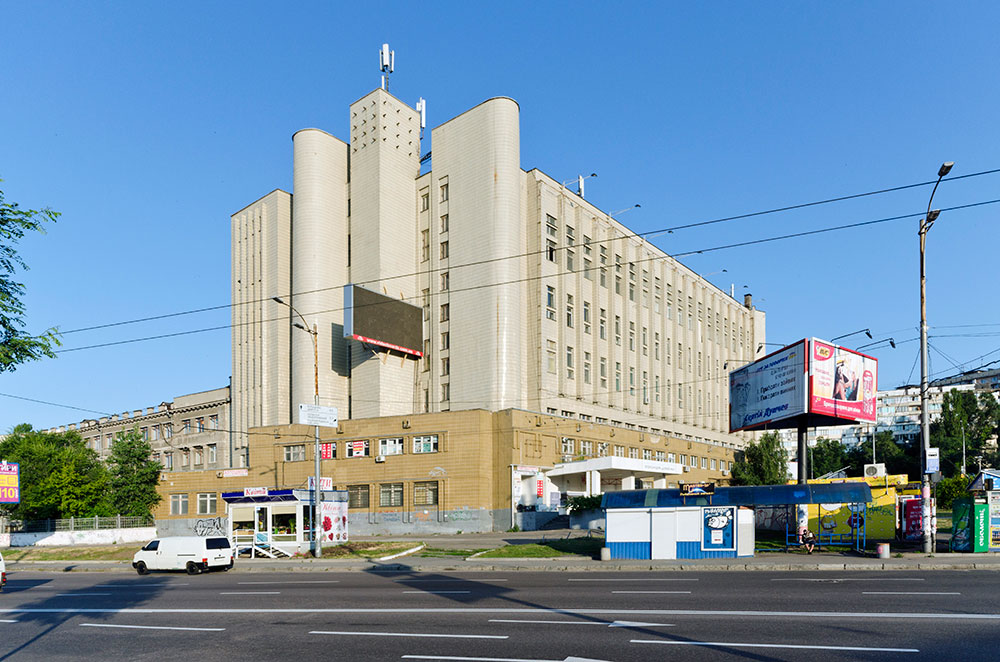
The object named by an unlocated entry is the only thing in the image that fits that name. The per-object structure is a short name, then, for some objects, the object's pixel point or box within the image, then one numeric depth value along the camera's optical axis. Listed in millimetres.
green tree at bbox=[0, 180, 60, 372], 21016
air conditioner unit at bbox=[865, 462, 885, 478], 45750
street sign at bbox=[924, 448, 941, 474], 27953
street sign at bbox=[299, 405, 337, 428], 37156
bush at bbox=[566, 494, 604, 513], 46250
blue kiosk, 28500
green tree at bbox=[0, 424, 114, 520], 63031
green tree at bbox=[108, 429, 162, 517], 67500
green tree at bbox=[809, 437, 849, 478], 128500
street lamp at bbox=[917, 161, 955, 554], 28047
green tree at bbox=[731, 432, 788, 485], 78125
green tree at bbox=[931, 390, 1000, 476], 110156
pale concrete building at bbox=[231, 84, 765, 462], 60062
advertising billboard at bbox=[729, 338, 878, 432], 35156
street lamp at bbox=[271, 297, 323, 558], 35500
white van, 31609
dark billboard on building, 57906
